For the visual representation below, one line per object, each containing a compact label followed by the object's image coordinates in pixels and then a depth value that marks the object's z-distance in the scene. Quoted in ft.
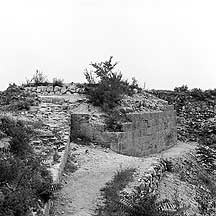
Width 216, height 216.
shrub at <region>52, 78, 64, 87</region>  60.54
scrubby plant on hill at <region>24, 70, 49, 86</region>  61.61
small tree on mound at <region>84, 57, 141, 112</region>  52.70
